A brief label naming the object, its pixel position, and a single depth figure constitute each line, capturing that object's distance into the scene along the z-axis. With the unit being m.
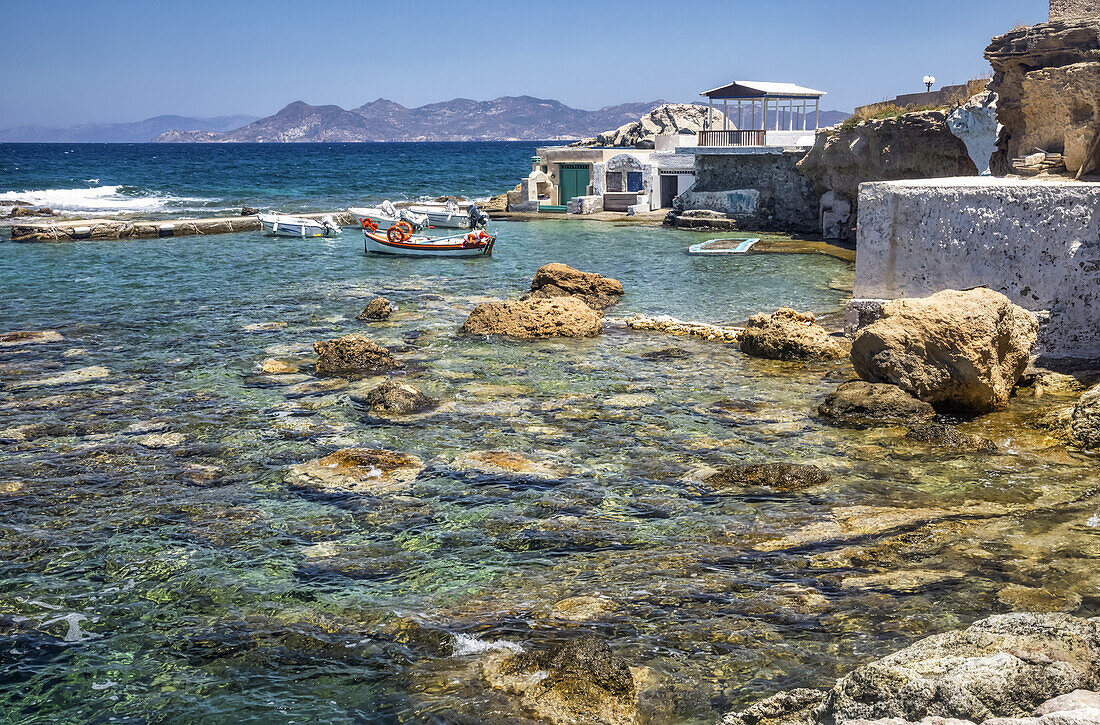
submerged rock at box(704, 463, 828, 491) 9.98
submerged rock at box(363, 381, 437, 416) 13.25
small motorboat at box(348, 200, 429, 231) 41.69
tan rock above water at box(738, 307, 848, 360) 16.11
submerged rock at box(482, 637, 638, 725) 5.86
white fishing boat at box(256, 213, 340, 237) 41.06
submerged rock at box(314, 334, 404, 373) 15.67
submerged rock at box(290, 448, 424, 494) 10.35
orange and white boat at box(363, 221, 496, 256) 32.16
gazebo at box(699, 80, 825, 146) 42.59
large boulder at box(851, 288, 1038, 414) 12.02
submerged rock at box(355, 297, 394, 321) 21.08
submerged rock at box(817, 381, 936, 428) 12.05
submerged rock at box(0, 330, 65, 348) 18.38
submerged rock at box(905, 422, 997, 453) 10.91
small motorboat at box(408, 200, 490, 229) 42.12
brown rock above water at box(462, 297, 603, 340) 18.78
